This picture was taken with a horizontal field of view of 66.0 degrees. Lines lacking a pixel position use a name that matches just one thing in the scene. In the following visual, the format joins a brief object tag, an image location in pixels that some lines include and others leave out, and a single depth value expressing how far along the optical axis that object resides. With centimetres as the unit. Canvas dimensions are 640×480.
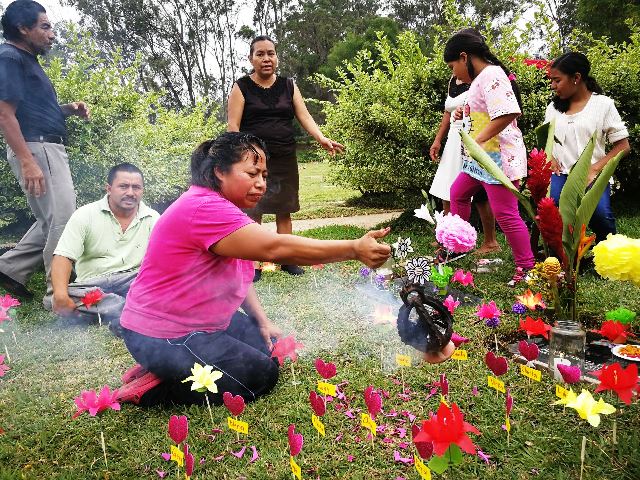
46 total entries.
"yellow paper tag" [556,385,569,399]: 160
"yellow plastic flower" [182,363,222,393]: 177
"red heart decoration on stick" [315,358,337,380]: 186
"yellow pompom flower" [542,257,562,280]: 203
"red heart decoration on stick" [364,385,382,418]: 167
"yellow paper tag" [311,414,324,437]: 169
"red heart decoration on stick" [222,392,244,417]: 175
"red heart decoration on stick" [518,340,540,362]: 179
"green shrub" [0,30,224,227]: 471
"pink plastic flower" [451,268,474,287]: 302
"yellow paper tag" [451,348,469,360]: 202
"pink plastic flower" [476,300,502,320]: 242
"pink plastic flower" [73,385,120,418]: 181
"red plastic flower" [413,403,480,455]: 130
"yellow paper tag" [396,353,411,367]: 209
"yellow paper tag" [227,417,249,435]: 173
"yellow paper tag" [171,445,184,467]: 157
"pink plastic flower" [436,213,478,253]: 293
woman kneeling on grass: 196
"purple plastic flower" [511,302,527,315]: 266
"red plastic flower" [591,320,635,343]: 195
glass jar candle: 204
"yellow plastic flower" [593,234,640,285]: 147
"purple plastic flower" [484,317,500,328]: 249
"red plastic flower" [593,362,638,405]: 143
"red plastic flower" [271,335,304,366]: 232
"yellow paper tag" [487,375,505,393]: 181
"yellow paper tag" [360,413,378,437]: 166
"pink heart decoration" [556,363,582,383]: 158
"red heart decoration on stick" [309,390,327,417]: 166
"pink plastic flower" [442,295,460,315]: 254
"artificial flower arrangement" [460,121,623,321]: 191
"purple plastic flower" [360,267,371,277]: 357
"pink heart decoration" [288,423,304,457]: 147
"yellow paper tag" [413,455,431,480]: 135
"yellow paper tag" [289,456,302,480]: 151
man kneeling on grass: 323
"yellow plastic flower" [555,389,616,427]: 138
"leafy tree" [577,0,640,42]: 1465
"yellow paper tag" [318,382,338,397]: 185
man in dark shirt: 317
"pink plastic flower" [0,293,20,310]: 308
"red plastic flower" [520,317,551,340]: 207
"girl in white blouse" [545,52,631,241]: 346
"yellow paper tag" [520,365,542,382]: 183
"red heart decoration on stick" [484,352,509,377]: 169
